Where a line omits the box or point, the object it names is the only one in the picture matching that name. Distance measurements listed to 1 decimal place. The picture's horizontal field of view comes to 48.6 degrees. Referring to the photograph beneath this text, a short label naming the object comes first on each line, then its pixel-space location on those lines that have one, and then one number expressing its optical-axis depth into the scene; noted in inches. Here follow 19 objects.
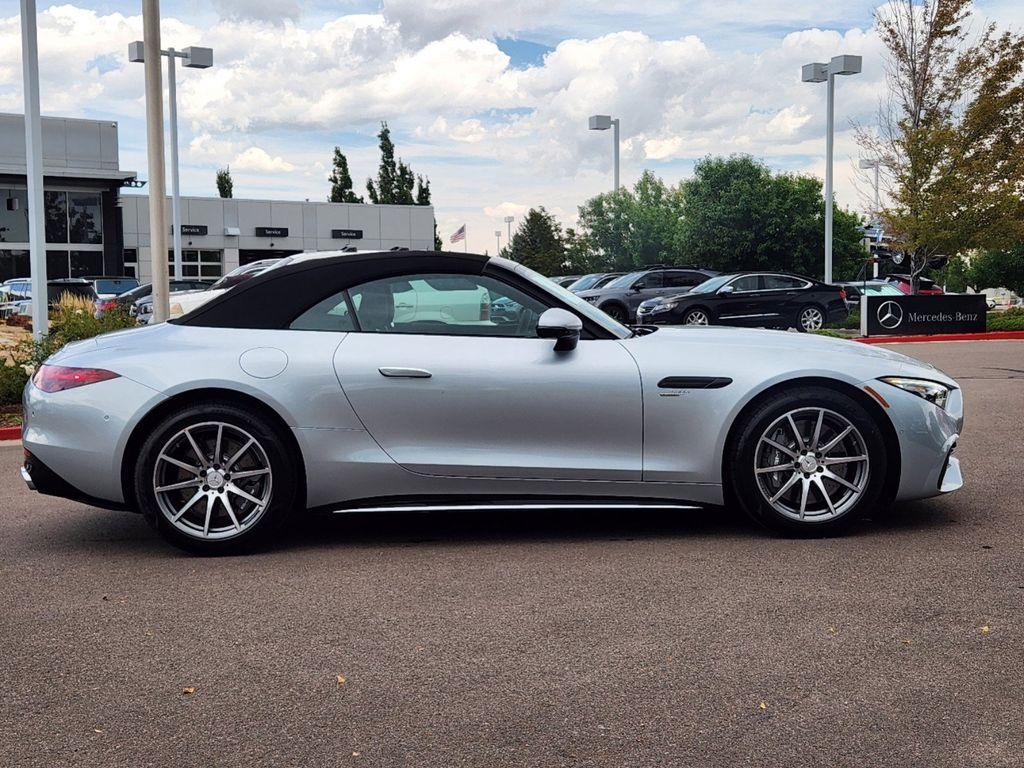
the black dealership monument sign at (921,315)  935.7
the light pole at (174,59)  1146.0
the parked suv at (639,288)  1103.6
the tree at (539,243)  2741.1
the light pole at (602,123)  1683.1
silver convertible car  210.5
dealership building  1961.1
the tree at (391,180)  2664.9
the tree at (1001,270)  2017.6
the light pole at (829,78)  1169.4
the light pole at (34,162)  503.8
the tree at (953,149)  1117.1
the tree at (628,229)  1838.1
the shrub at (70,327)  456.8
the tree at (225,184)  2613.2
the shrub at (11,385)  445.6
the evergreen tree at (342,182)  2696.9
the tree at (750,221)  1563.7
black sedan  975.0
